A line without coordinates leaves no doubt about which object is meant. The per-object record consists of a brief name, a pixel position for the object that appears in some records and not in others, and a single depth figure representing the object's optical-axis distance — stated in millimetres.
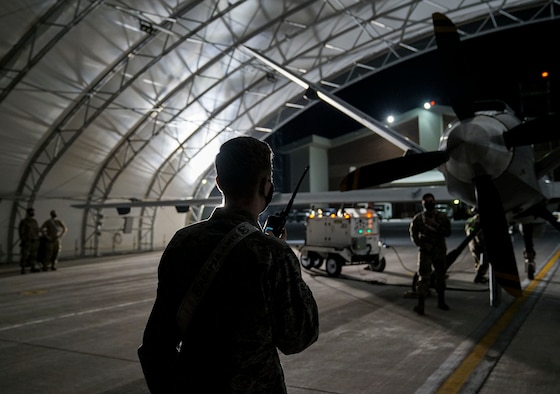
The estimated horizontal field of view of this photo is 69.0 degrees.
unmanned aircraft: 6051
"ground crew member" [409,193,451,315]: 7477
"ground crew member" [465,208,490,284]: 10344
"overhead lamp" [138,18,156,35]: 13988
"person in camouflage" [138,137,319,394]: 1489
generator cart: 11844
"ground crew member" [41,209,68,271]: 14297
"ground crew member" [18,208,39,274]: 13602
